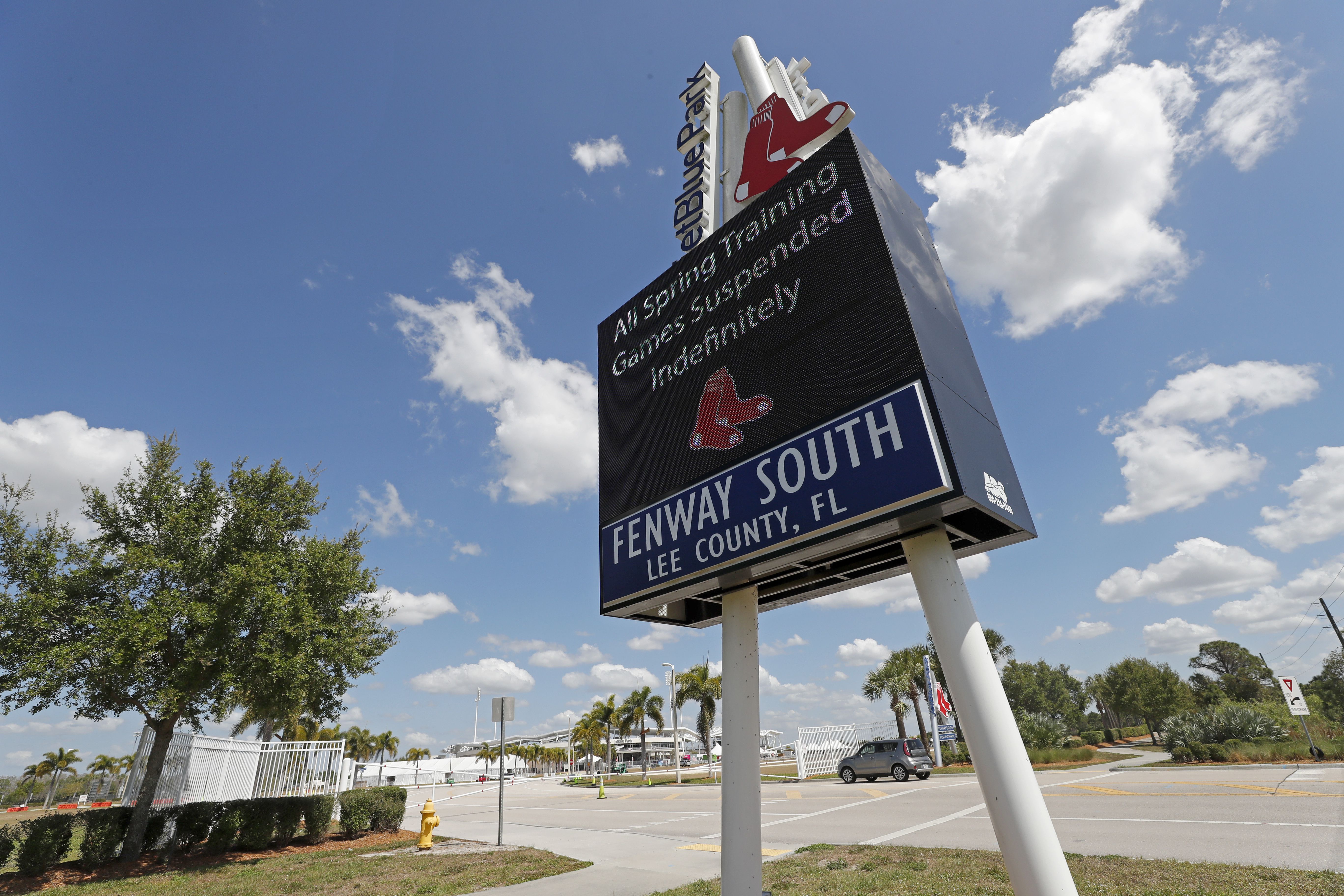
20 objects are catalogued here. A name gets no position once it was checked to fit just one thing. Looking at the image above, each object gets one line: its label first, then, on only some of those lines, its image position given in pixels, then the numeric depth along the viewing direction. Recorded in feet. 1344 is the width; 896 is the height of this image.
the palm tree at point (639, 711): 184.44
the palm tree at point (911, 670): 132.98
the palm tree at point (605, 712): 193.36
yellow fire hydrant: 42.57
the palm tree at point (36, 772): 253.85
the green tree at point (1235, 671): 248.52
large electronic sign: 16.22
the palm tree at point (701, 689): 157.58
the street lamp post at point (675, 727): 133.08
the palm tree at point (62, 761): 244.22
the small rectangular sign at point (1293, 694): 67.15
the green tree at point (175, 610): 39.32
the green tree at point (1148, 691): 169.58
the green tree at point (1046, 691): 243.60
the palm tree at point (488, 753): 374.69
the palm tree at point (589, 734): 204.03
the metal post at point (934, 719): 102.83
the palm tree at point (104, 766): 287.48
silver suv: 78.28
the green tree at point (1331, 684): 252.83
